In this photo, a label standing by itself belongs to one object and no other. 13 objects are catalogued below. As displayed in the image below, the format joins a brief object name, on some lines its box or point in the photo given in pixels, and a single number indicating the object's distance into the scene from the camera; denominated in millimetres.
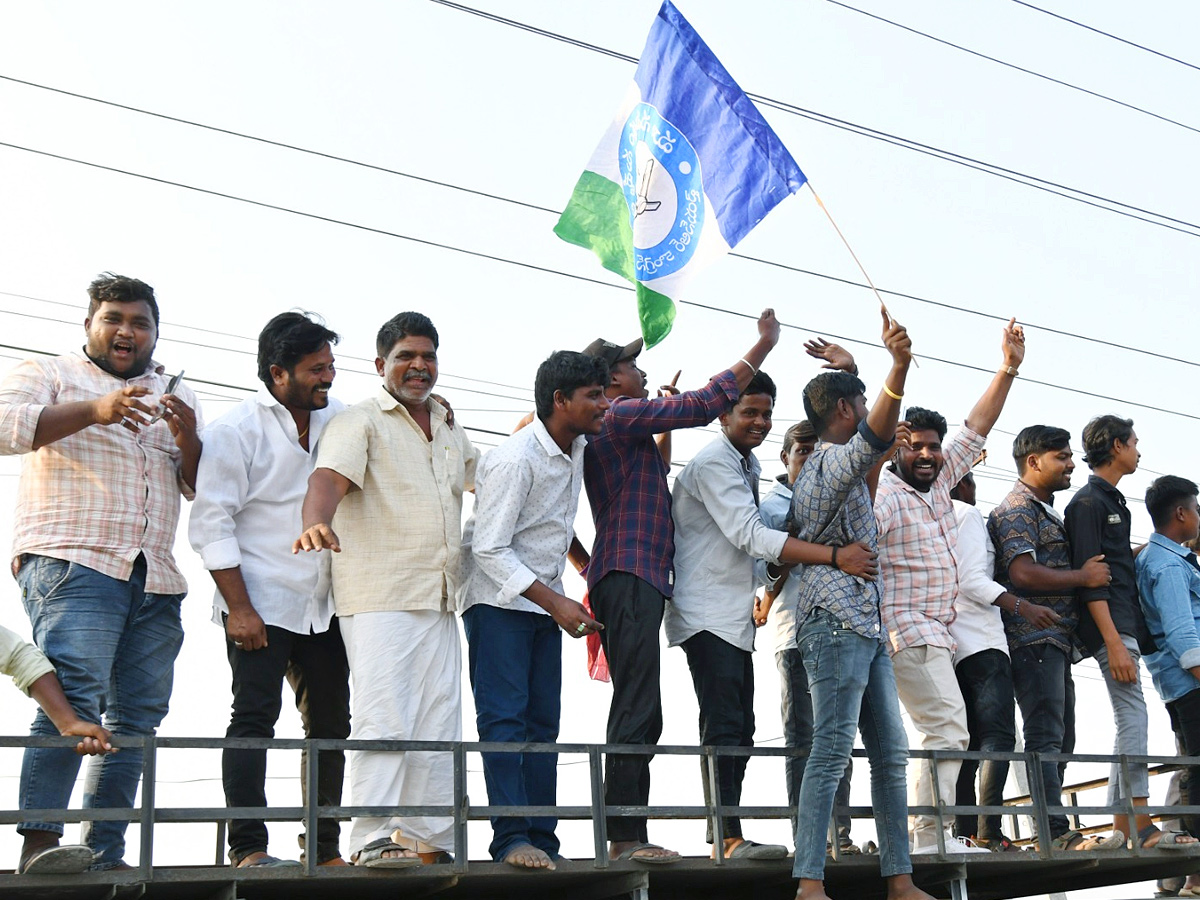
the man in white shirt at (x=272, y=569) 6113
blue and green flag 8180
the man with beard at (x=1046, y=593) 8148
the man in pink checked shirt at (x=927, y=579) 7746
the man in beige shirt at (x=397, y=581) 6129
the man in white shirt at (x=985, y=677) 7973
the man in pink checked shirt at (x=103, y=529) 5727
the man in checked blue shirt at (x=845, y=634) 6477
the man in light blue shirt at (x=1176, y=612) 8477
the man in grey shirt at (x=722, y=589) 7027
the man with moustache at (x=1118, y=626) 8234
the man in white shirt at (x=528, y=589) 6355
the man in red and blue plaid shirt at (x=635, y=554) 6602
